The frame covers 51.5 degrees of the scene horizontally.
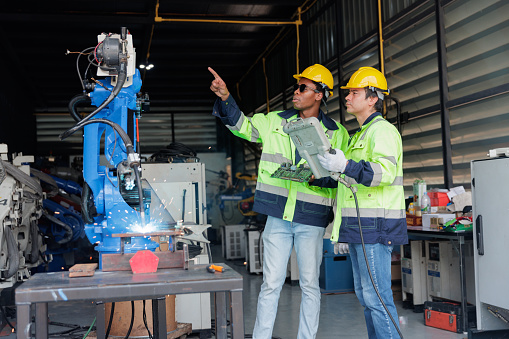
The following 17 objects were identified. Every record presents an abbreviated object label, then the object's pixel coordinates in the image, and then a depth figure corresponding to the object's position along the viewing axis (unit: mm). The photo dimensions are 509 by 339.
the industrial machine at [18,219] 4816
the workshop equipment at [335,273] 5715
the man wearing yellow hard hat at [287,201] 2959
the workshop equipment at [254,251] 7211
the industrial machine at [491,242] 3303
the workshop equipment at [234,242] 8930
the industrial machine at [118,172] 2418
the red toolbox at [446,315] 4000
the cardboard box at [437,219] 4302
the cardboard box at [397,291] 5289
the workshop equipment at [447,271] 4449
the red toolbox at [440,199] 4477
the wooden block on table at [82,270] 2145
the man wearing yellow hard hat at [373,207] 2422
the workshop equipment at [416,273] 4758
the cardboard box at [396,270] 5352
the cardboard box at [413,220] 4688
